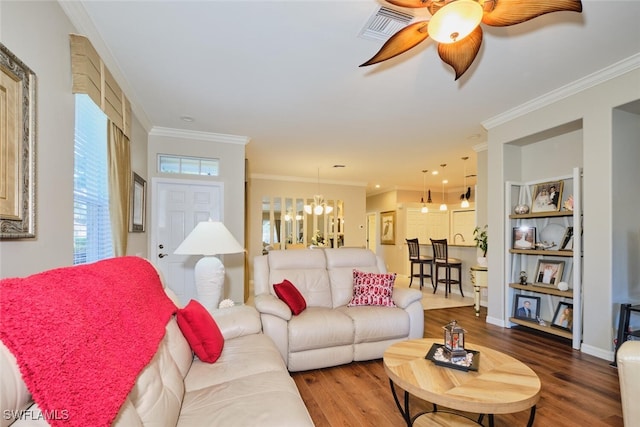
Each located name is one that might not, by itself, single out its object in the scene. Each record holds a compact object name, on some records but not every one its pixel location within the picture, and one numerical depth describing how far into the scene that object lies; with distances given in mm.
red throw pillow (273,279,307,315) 2656
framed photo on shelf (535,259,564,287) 3371
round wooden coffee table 1344
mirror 7523
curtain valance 1953
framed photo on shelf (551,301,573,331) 3178
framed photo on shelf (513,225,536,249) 3590
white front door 4234
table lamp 2639
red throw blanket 724
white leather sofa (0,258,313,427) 735
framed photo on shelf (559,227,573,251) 3261
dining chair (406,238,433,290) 6430
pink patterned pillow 2992
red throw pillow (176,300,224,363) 1771
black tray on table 1626
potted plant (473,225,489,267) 4391
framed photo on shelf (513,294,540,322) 3531
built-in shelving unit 3041
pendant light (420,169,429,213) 6967
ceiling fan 1604
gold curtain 2553
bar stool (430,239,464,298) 5688
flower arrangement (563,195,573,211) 3214
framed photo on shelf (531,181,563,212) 3391
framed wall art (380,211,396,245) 8825
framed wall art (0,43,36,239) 1276
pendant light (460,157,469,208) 5723
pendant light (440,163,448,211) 6223
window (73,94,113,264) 2129
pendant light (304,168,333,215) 7027
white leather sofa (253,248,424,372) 2475
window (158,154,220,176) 4367
